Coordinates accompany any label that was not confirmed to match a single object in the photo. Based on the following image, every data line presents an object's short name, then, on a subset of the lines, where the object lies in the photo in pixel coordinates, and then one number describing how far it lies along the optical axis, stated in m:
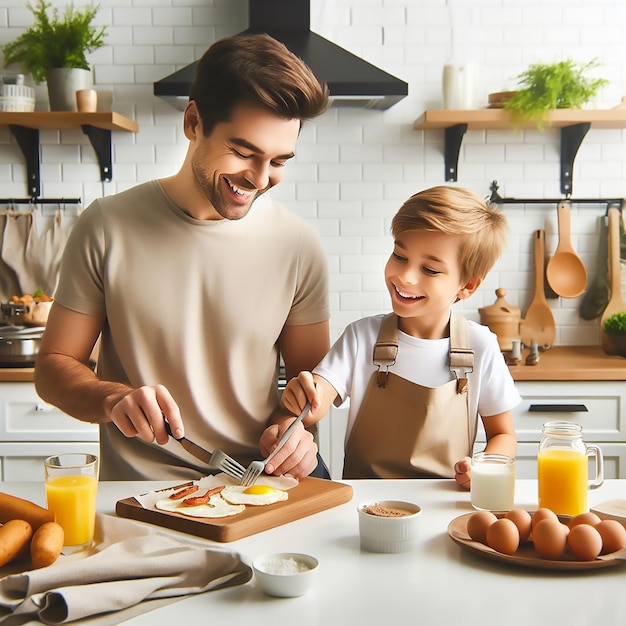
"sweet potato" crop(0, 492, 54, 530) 1.37
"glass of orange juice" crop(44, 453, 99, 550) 1.40
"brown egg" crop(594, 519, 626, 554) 1.30
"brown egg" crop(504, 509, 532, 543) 1.34
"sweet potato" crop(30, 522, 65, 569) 1.27
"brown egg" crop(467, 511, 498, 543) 1.36
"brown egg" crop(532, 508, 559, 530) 1.33
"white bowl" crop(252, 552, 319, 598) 1.18
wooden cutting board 1.43
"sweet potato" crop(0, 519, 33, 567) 1.27
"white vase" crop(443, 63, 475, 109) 3.73
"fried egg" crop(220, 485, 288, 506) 1.55
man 1.91
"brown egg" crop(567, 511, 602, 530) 1.34
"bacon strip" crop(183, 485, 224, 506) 1.54
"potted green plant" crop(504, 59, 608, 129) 3.64
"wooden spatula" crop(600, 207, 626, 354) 3.91
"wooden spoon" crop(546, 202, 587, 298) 3.94
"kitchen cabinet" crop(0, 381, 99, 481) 3.36
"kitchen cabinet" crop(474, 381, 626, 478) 3.35
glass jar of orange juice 1.57
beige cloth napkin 1.12
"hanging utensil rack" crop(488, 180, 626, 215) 3.94
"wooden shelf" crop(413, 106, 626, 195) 3.65
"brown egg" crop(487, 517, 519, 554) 1.30
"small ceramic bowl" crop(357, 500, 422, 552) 1.35
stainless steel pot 3.41
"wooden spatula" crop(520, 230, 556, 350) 3.94
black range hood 3.32
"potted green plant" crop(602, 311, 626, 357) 3.64
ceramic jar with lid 3.74
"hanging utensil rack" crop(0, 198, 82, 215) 3.94
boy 2.00
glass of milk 1.57
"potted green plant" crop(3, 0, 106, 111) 3.75
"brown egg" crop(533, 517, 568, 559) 1.28
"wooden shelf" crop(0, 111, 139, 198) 3.64
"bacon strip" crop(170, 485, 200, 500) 1.59
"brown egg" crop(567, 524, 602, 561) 1.27
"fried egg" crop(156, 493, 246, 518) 1.49
